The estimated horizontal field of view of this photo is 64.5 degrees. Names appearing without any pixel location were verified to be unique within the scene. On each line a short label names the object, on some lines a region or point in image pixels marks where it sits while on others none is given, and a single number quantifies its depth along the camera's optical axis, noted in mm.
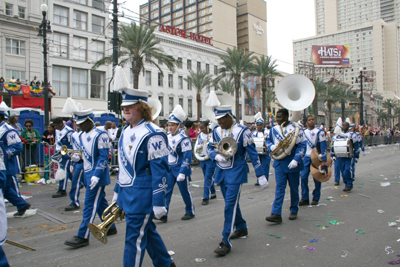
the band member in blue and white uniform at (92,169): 4832
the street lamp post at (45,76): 16547
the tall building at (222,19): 77125
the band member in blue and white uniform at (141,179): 3185
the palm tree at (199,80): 41469
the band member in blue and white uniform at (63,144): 8641
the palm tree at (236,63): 35281
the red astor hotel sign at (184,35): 46750
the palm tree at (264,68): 36719
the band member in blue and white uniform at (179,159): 6230
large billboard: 70875
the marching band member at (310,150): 7340
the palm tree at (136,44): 25641
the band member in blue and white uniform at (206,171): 7820
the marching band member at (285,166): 5777
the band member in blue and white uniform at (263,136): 10430
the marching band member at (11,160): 6340
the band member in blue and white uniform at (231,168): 4490
